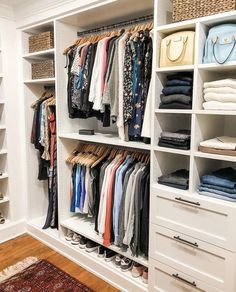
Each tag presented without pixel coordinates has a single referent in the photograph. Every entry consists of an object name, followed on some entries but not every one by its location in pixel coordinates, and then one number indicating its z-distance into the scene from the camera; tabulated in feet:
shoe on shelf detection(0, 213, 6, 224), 9.64
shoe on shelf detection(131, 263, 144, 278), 6.95
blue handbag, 4.74
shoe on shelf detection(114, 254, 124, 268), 7.41
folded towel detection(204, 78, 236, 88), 4.87
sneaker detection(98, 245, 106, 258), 7.84
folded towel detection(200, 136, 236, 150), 4.97
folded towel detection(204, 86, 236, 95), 4.88
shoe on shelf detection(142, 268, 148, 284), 6.74
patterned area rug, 7.04
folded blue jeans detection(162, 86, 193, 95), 5.35
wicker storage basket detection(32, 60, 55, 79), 8.45
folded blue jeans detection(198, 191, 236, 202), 5.05
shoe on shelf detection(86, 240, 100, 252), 8.09
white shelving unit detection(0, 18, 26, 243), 8.92
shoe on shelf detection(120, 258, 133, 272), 7.21
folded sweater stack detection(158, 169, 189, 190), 5.66
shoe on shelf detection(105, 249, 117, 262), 7.61
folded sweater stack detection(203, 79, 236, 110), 4.86
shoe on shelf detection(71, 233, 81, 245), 8.49
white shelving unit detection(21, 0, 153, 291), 6.91
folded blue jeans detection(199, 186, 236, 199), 5.04
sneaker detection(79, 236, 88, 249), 8.28
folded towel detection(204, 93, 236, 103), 4.84
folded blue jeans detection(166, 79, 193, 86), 5.38
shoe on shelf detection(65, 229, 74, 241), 8.71
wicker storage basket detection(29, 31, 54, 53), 8.34
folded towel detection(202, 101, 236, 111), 4.84
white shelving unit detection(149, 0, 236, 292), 5.06
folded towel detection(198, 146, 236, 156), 4.91
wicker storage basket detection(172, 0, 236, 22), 4.73
